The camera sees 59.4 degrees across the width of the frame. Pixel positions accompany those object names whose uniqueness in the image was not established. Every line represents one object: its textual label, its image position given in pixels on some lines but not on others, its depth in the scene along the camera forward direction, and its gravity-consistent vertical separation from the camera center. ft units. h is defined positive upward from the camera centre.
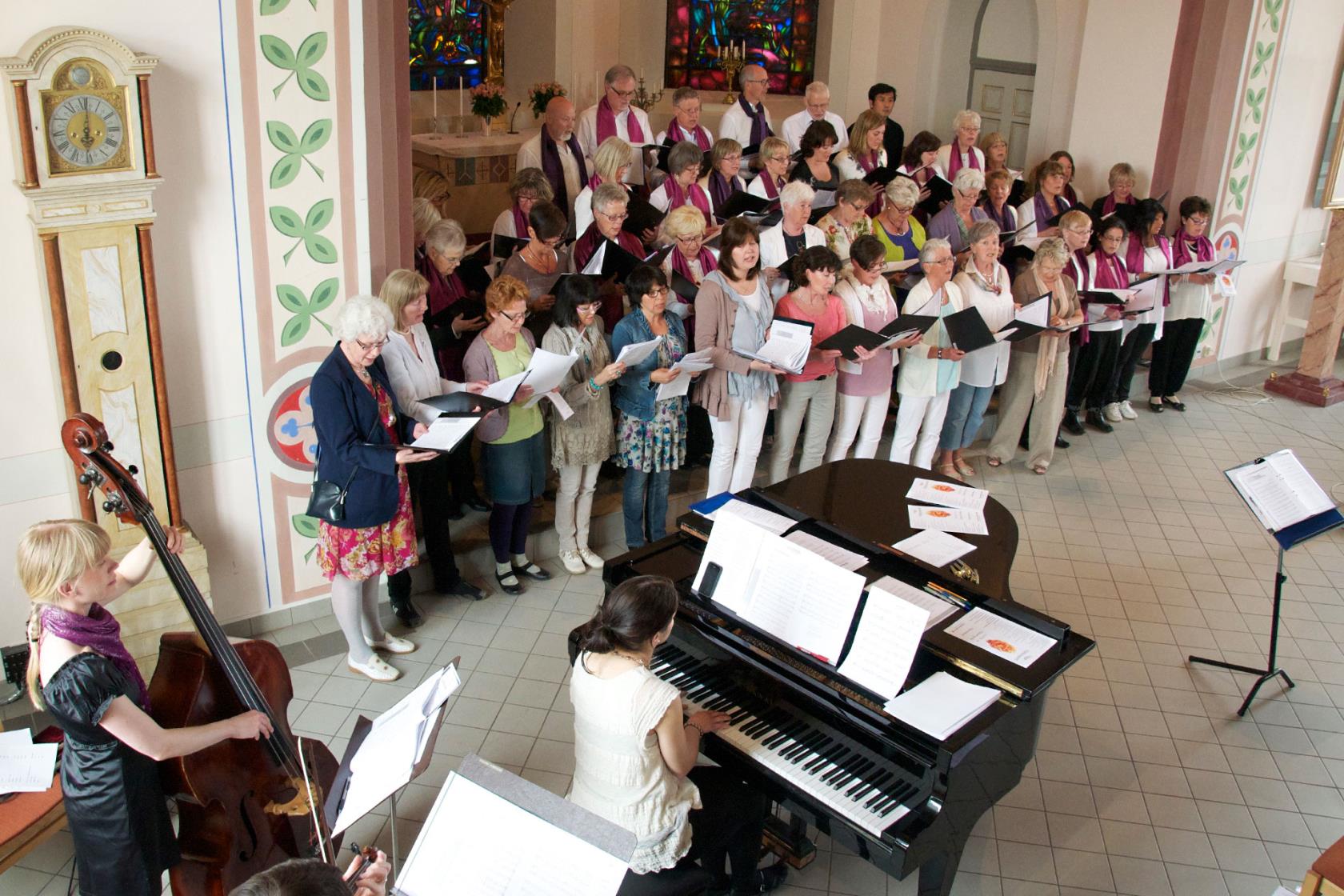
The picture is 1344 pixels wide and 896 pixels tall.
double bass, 10.33 -5.91
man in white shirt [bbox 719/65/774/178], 26.89 -0.63
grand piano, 10.23 -5.62
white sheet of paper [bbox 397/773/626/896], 7.52 -4.85
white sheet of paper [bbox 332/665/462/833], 8.64 -4.96
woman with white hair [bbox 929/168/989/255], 23.34 -2.27
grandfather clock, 12.62 -1.72
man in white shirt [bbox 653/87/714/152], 25.16 -0.74
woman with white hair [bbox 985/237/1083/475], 22.26 -5.16
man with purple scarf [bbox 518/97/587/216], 22.84 -1.45
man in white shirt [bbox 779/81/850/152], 26.02 -0.61
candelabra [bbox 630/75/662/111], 33.02 -0.47
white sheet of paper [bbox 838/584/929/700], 10.30 -4.68
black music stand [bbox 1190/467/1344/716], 15.47 -5.30
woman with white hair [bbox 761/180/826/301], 20.26 -2.47
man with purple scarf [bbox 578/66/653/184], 24.64 -0.83
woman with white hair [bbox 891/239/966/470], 20.52 -4.62
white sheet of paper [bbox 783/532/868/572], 12.35 -4.69
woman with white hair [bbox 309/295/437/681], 13.97 -4.65
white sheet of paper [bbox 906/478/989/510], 14.75 -4.84
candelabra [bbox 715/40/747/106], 35.12 +0.68
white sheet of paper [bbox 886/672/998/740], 10.27 -5.20
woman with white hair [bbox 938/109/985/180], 27.17 -1.22
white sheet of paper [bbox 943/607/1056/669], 11.28 -5.05
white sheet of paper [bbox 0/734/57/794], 11.36 -6.63
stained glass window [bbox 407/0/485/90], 32.27 +0.84
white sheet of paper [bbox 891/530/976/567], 13.28 -4.97
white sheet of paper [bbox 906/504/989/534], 14.16 -4.93
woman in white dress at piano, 9.64 -5.20
